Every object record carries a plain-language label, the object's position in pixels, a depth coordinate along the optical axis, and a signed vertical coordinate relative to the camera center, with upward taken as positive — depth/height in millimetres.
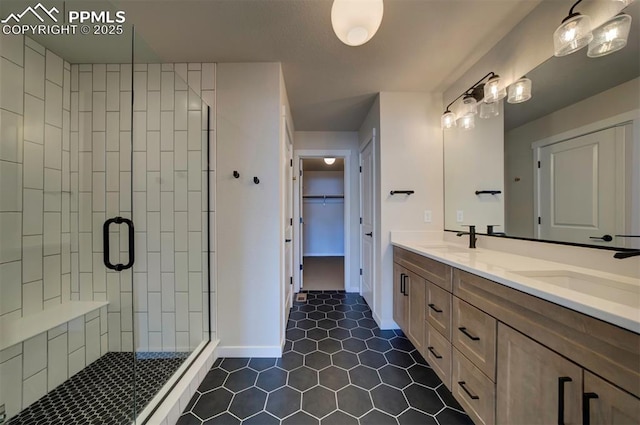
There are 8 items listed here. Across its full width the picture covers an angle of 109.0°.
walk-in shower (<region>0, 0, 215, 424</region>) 1476 +34
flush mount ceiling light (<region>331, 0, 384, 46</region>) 1000 +881
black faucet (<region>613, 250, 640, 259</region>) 854 -151
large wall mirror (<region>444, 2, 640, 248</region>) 999 +334
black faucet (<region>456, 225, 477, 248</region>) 1838 -173
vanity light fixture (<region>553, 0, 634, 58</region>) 1006 +864
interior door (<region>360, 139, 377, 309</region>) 2684 -102
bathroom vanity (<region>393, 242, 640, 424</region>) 625 -462
